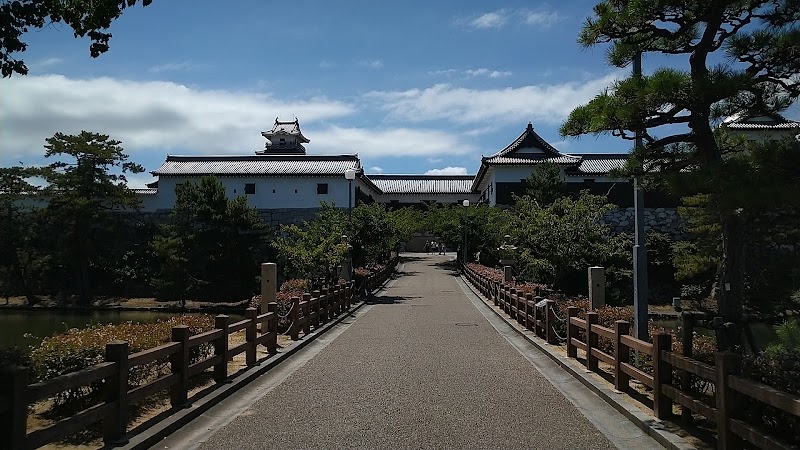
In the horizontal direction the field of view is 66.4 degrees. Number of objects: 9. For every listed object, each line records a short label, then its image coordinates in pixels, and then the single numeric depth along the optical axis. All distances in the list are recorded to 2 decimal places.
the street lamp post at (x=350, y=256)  25.31
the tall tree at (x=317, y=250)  21.58
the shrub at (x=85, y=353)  6.81
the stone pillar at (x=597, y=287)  13.02
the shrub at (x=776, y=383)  4.68
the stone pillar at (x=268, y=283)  14.41
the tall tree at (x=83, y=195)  33.09
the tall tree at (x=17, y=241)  33.81
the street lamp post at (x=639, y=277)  8.59
